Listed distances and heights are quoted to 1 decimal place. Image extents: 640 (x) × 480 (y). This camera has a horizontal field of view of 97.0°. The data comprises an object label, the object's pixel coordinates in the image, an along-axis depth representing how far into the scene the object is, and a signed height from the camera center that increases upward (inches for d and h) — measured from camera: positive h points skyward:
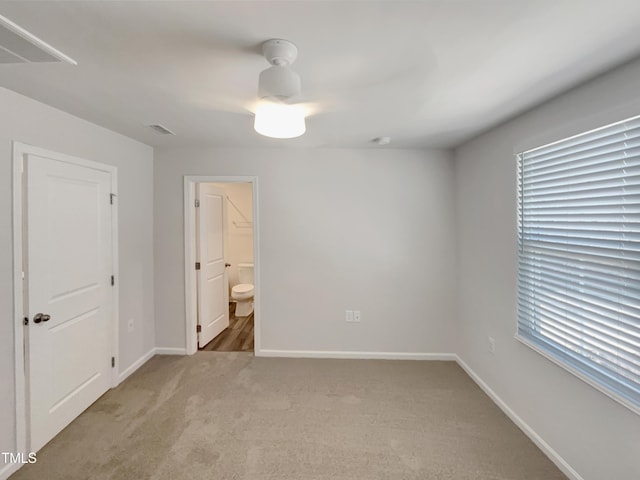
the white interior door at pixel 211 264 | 132.6 -12.5
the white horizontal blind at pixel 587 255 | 55.2 -4.5
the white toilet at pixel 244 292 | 179.6 -33.5
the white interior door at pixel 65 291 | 74.9 -15.2
